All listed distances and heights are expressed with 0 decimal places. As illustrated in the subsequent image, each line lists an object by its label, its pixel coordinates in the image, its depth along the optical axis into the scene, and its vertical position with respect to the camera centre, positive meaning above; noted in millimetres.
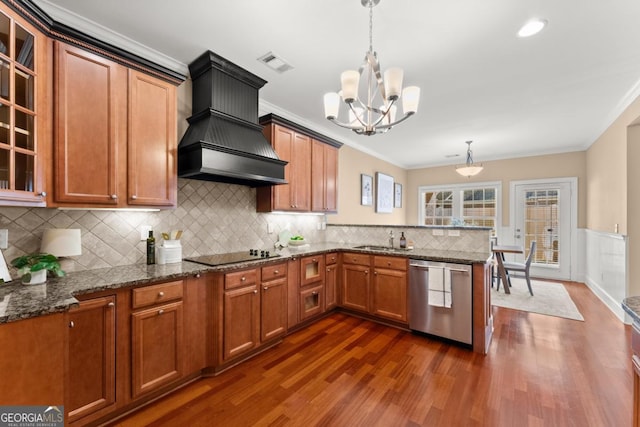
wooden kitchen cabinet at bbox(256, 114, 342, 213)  3279 +603
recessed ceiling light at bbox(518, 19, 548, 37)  2009 +1415
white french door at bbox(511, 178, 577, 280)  5609 -156
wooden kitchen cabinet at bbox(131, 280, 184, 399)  1822 -871
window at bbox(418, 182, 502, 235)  6473 +242
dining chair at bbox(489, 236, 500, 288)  4838 -1074
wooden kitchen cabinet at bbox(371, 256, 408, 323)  3143 -885
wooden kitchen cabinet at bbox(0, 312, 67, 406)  1106 -635
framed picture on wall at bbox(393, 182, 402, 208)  6949 +464
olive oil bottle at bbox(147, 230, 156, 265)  2315 -318
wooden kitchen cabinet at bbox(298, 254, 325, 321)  3135 -865
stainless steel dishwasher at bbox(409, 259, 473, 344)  2732 -951
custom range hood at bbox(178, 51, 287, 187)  2363 +776
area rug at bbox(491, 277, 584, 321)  3783 -1341
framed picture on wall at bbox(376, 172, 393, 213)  6062 +482
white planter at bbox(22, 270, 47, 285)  1618 -394
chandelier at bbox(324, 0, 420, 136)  1869 +901
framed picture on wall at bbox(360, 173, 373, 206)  5512 +496
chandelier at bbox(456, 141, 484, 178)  5398 +891
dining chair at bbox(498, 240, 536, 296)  4504 -886
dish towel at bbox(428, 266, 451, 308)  2807 -761
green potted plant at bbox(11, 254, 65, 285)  1610 -327
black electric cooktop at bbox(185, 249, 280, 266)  2446 -437
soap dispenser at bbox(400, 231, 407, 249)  3604 -373
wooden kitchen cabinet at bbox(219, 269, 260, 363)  2305 -896
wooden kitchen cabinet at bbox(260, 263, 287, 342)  2635 -888
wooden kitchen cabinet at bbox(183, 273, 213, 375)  2109 -860
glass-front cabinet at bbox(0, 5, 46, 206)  1486 +557
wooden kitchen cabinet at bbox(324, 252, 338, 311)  3490 -892
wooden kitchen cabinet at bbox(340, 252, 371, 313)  3432 -879
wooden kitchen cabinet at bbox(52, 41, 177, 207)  1792 +574
